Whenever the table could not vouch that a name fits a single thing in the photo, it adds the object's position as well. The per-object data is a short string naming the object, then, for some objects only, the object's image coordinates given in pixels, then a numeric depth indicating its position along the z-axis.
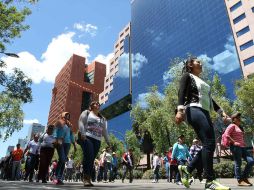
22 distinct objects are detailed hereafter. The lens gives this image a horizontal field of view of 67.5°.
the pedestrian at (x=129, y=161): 9.99
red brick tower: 79.65
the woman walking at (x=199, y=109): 2.60
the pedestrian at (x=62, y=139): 5.36
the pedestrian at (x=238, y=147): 4.89
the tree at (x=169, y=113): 18.73
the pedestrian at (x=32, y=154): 7.20
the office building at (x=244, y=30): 33.35
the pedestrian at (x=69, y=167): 14.54
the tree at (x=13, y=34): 10.69
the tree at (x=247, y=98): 16.82
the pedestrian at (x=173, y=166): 8.35
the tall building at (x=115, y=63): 70.64
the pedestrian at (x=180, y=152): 6.22
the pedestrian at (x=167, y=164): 12.09
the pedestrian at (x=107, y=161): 10.98
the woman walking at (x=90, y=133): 4.12
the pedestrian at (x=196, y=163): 3.52
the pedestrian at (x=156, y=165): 10.91
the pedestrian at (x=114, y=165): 11.22
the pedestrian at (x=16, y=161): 9.31
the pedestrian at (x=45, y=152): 5.90
